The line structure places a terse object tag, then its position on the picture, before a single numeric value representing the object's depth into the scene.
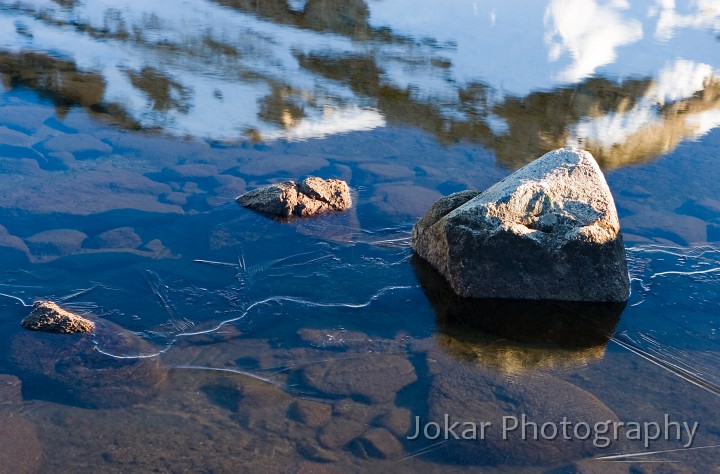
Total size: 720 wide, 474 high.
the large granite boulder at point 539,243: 5.48
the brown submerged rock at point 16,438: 3.91
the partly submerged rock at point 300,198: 6.51
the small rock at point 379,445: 4.13
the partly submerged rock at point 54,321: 4.87
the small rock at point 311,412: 4.32
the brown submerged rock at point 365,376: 4.58
